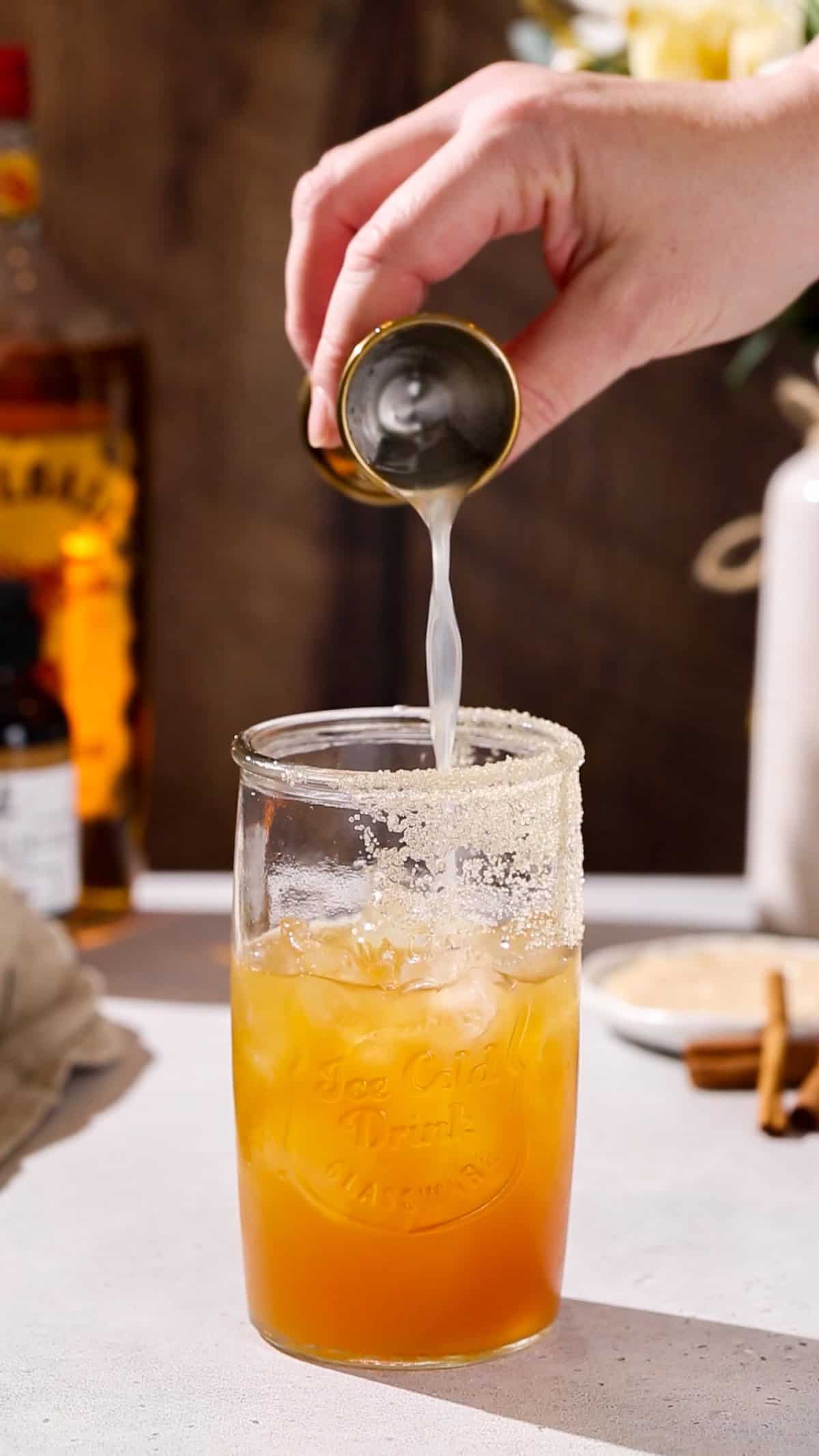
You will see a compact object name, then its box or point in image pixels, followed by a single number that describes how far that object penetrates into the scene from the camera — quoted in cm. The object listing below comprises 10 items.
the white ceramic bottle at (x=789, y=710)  147
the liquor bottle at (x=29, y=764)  142
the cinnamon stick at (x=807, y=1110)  112
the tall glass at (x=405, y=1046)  81
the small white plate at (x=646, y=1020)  121
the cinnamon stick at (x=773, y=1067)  113
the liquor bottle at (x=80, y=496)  151
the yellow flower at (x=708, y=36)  131
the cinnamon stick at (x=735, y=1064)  118
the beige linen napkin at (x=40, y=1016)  117
